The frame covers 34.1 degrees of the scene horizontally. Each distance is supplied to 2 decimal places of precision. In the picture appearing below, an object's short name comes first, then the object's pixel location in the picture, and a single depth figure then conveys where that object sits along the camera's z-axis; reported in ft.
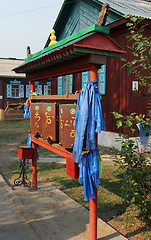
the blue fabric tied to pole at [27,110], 20.11
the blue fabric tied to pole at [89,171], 11.49
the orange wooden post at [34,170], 19.03
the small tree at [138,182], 12.26
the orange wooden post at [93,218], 11.91
